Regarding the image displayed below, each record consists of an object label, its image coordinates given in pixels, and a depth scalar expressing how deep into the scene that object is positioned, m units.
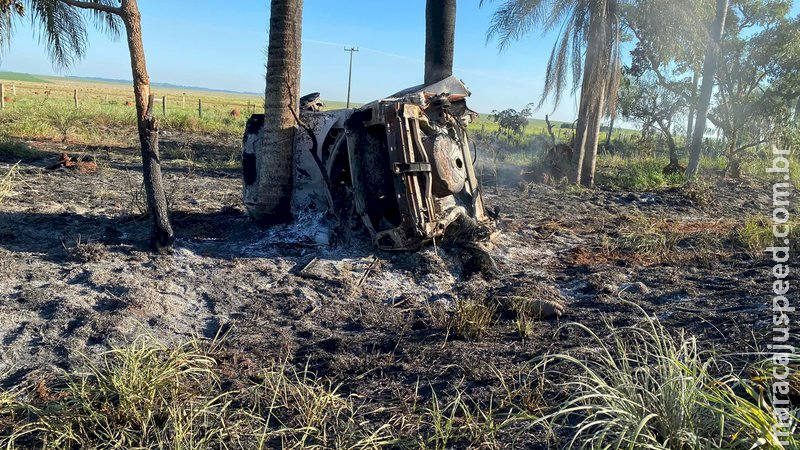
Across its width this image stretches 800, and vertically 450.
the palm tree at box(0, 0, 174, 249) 5.21
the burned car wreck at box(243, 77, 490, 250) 5.86
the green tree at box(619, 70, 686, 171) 20.42
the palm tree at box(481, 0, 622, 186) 12.17
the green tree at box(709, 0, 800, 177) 19.08
